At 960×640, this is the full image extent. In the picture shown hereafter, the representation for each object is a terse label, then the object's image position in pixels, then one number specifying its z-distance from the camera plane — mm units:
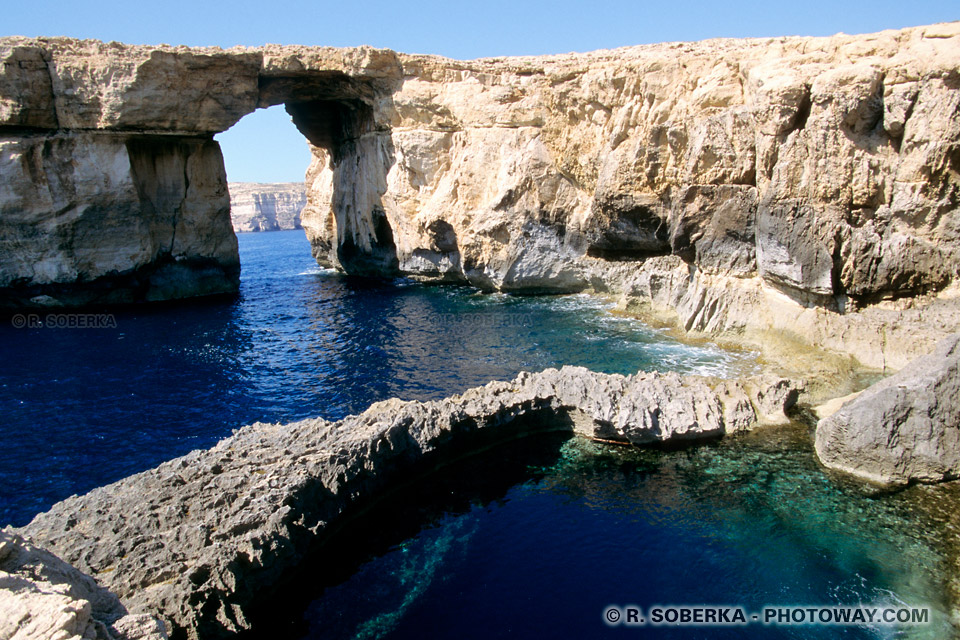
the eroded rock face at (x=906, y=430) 15922
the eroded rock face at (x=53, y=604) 6320
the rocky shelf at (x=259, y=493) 8031
